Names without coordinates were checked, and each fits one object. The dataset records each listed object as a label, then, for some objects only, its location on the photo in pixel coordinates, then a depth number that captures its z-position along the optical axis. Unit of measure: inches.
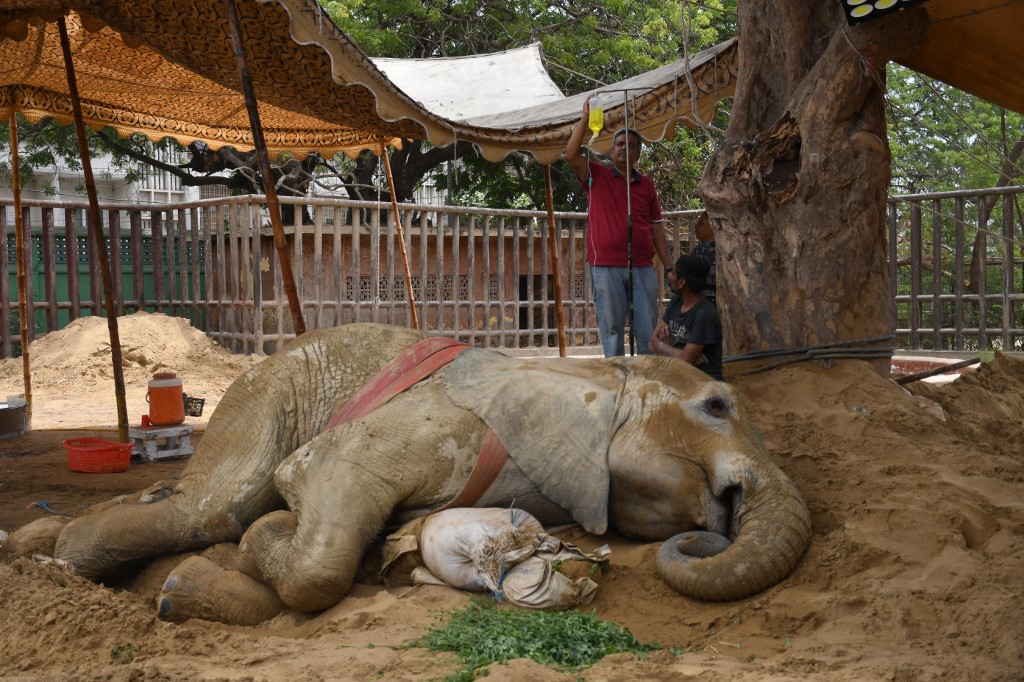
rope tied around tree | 203.8
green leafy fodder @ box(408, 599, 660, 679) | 120.0
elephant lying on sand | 143.4
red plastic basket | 265.7
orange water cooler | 285.3
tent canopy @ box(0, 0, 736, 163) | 232.9
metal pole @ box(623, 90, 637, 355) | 229.3
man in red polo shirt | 265.3
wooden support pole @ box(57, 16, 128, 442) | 294.4
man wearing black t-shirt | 206.8
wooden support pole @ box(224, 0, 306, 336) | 217.6
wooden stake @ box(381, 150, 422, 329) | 373.8
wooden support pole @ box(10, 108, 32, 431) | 332.8
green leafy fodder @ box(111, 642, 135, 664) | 129.4
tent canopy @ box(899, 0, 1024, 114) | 197.6
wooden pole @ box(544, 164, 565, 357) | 369.7
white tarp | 415.3
